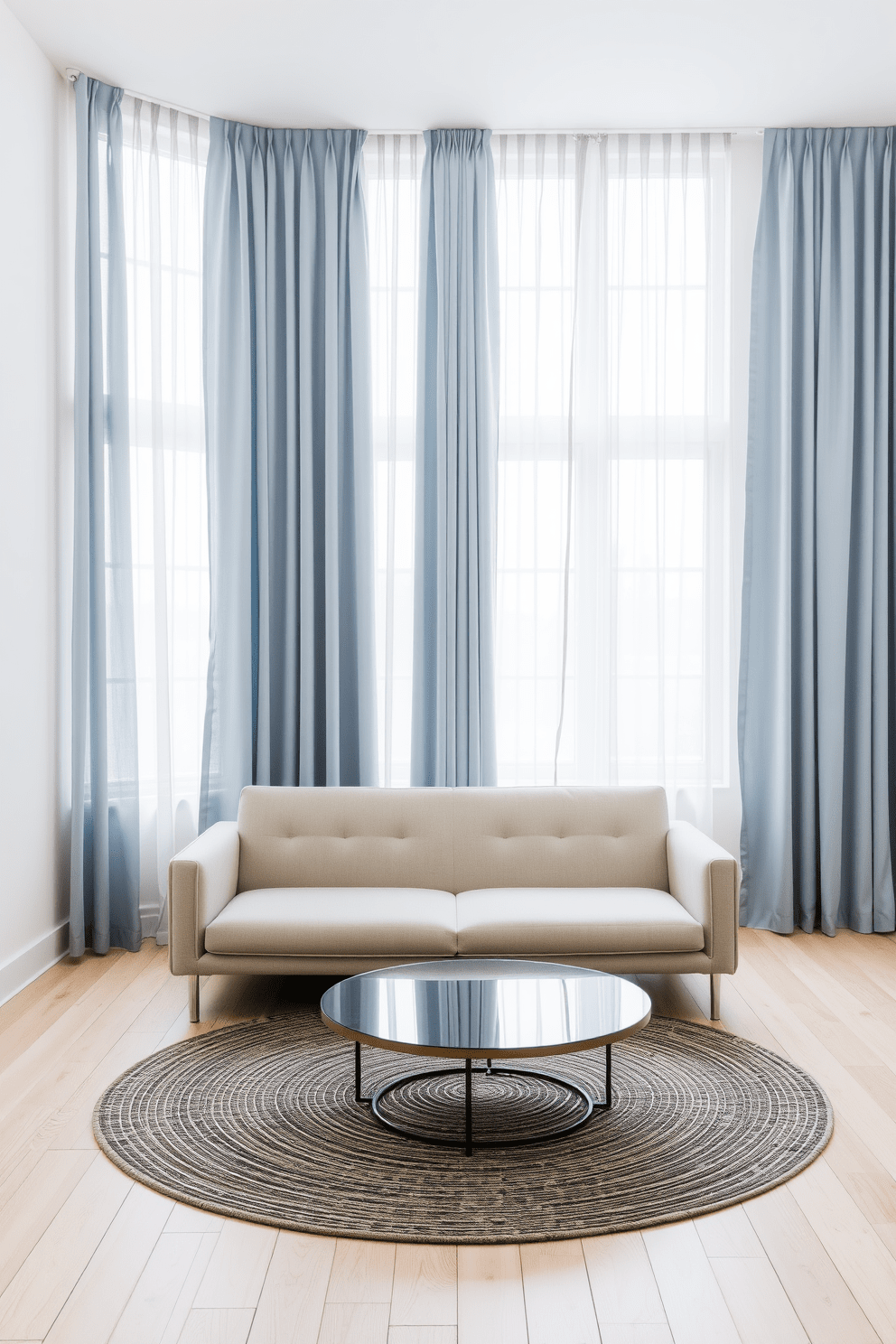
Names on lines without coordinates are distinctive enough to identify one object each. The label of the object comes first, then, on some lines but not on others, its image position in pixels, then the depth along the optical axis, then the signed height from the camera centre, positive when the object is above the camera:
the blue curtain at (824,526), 4.14 +0.50
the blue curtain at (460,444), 4.12 +0.82
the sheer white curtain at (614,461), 4.21 +0.78
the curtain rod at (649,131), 4.16 +2.10
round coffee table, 2.21 -0.85
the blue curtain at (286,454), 4.05 +0.77
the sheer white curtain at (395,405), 4.19 +1.00
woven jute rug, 2.05 -1.11
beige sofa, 3.05 -0.78
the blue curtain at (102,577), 3.83 +0.27
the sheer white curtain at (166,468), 4.00 +0.71
